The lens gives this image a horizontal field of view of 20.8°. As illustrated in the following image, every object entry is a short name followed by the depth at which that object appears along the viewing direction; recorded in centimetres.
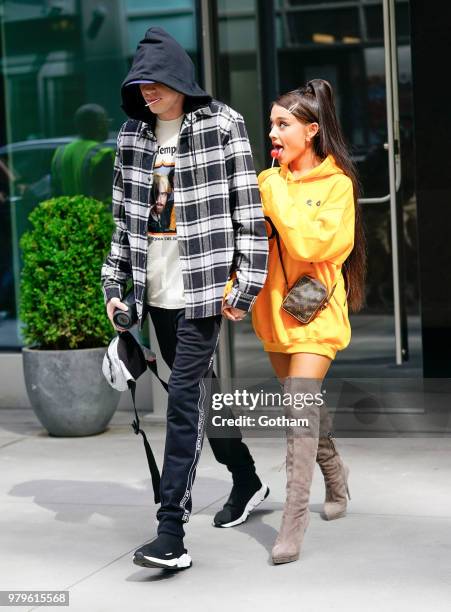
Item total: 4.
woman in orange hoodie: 434
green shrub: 671
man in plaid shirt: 430
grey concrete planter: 668
